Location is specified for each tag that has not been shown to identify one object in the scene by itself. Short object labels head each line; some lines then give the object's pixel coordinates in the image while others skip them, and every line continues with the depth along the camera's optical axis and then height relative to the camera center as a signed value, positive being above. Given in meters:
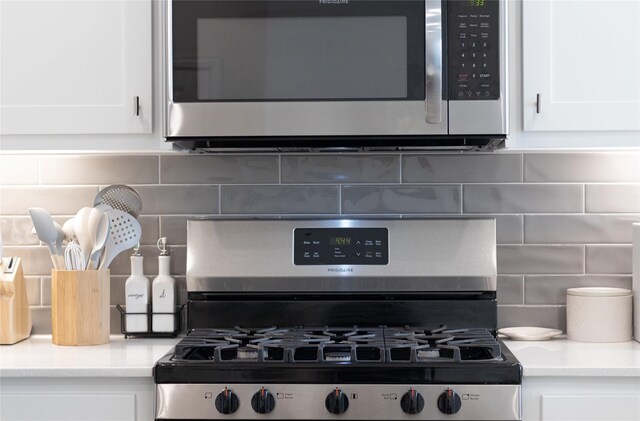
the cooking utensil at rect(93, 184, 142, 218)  2.39 +0.01
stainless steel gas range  2.32 -0.21
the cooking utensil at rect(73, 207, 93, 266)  2.25 -0.08
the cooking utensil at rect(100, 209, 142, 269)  2.28 -0.09
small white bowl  2.25 -0.36
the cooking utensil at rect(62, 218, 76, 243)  2.28 -0.08
